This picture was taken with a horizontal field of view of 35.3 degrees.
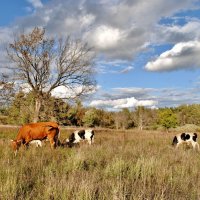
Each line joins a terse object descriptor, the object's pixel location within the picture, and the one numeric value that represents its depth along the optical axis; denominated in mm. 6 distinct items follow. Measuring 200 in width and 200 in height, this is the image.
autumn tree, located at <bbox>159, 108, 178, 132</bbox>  102500
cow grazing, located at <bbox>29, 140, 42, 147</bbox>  16997
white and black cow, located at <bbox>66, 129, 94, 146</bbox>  21653
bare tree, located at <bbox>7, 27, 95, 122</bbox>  31328
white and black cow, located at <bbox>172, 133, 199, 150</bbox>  21141
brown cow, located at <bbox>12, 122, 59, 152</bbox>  15500
